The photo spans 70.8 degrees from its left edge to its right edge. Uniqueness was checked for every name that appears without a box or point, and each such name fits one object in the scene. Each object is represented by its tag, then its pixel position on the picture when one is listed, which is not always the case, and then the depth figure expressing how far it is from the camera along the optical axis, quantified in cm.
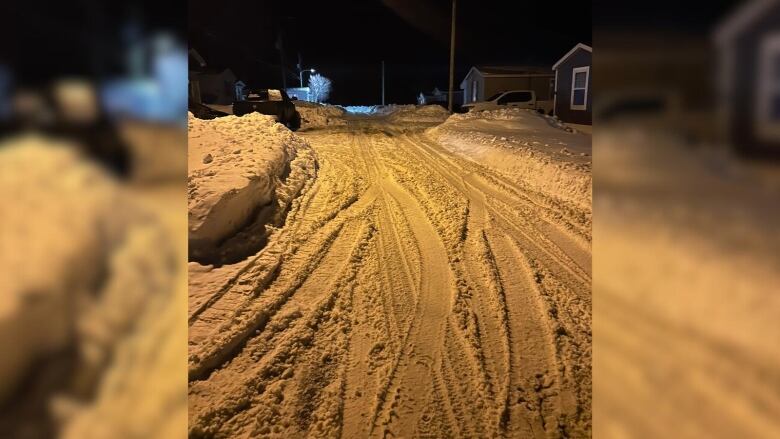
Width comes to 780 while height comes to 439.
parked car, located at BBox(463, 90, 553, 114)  3073
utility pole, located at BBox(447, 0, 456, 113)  2878
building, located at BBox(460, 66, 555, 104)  3859
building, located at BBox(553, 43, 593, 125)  2434
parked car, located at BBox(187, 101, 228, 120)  2037
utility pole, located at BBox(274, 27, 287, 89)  5122
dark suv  2359
